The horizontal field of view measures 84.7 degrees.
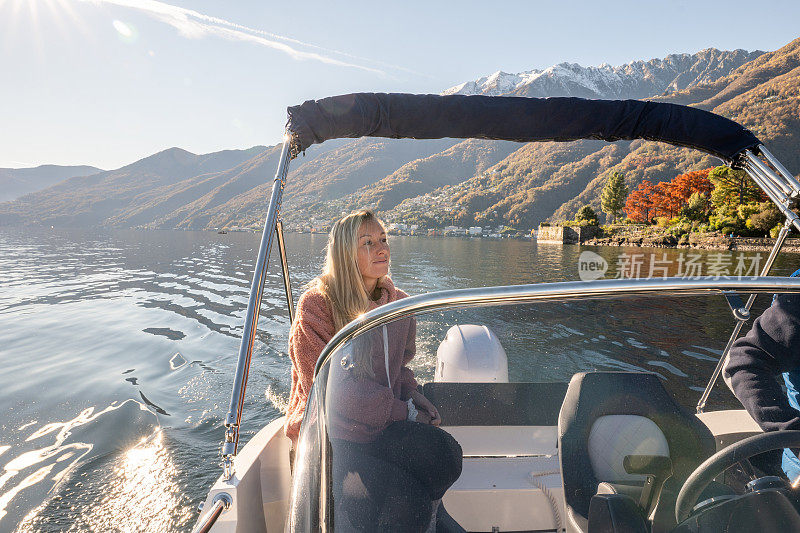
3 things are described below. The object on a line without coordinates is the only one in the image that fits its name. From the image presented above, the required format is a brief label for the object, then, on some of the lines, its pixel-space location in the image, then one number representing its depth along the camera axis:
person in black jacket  1.03
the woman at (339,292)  2.01
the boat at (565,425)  0.83
